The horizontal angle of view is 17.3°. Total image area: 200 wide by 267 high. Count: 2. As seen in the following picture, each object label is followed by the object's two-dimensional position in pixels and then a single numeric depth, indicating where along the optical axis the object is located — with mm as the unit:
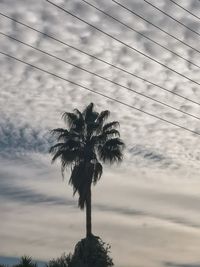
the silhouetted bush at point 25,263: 50903
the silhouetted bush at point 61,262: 52919
